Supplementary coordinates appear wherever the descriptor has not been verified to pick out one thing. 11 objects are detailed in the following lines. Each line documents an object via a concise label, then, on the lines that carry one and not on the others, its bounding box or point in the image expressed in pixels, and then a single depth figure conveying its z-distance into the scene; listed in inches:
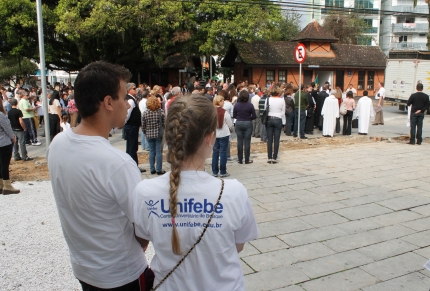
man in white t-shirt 70.4
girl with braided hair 64.7
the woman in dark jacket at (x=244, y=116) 337.1
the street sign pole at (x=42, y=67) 331.0
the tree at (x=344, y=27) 1763.0
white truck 784.9
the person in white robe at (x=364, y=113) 534.6
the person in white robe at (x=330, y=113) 520.1
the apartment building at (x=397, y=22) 2315.5
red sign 478.9
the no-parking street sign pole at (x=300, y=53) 478.6
